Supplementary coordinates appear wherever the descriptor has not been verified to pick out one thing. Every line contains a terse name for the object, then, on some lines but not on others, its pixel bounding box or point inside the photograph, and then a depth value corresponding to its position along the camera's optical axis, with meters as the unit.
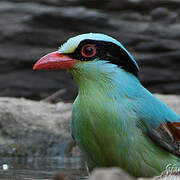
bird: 7.32
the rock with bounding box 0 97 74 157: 12.29
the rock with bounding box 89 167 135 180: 4.03
